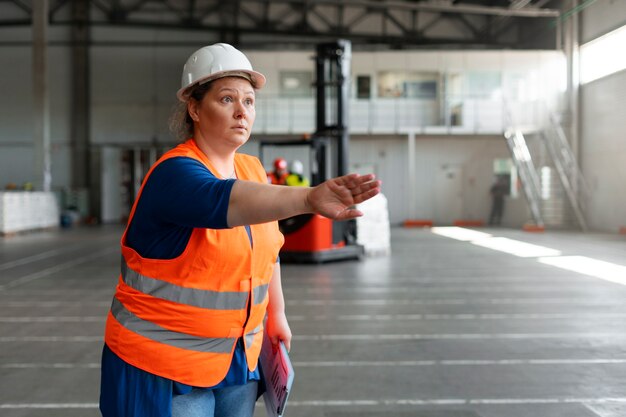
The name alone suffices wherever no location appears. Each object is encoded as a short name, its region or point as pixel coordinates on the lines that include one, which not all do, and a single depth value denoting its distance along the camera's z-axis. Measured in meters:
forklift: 12.66
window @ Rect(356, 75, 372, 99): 26.72
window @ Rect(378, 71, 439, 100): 26.77
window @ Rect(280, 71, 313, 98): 26.31
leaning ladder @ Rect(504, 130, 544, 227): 23.00
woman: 1.61
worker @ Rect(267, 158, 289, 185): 12.83
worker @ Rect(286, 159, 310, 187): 12.54
